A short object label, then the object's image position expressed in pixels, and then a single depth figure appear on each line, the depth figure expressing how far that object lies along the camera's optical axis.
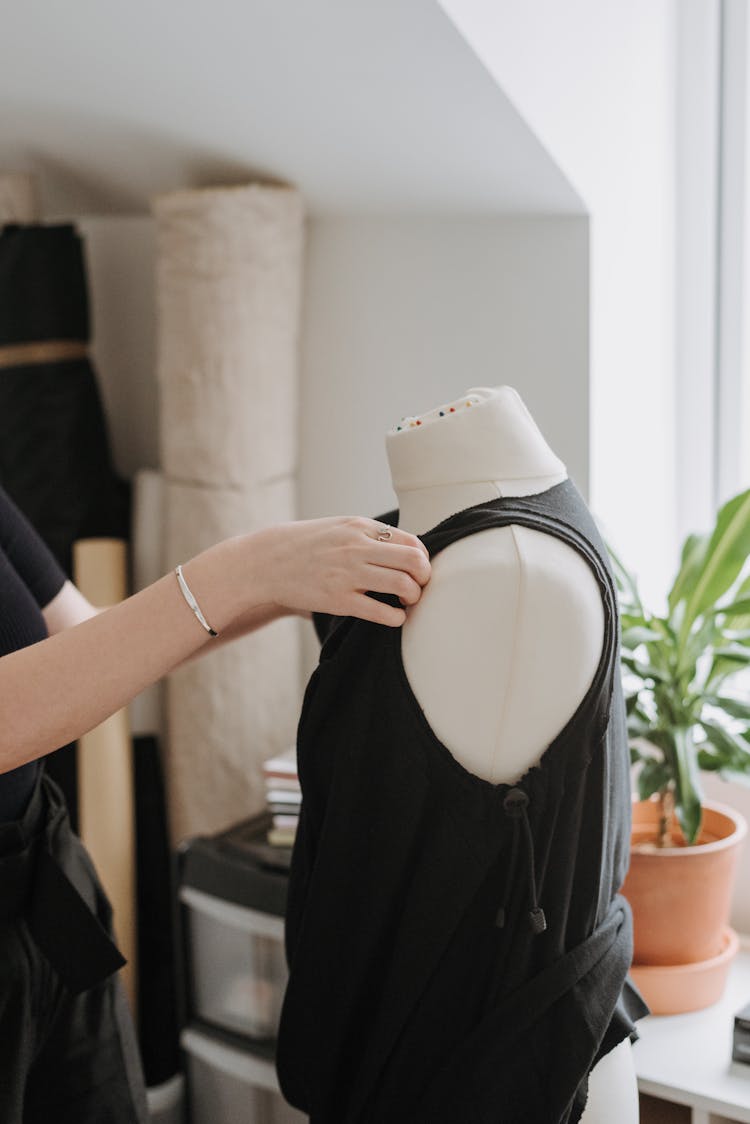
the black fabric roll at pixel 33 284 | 2.27
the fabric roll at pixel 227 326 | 2.06
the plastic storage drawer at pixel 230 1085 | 1.88
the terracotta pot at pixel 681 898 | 1.56
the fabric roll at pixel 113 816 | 2.15
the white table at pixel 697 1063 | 1.47
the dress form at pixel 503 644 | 0.99
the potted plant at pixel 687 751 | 1.57
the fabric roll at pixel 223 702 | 2.15
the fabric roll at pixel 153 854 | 2.21
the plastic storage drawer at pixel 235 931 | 1.85
